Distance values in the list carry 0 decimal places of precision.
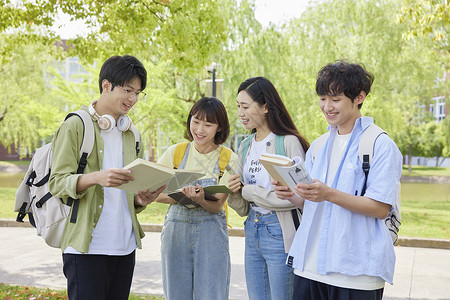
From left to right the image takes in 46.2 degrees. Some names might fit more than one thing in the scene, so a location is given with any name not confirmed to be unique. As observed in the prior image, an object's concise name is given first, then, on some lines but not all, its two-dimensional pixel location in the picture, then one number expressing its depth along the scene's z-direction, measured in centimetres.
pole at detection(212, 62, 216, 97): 1374
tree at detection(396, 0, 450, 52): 666
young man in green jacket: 270
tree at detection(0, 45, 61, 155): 2334
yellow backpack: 355
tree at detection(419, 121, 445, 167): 4375
